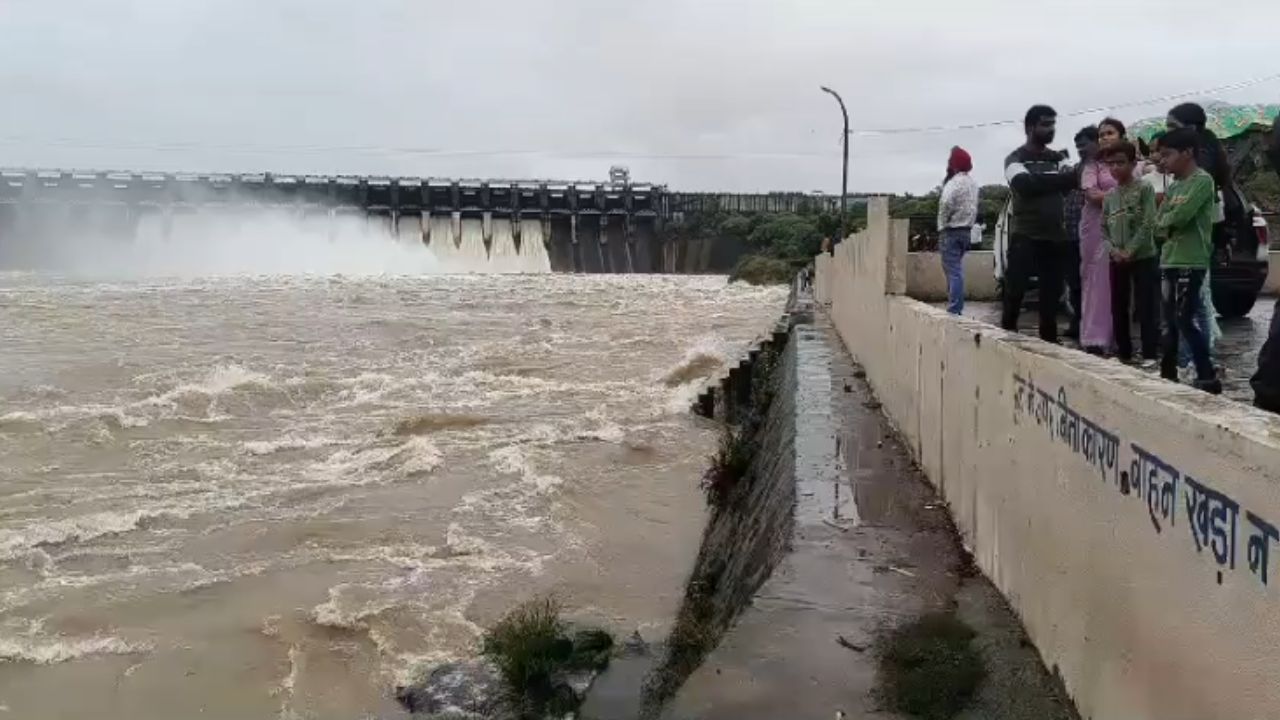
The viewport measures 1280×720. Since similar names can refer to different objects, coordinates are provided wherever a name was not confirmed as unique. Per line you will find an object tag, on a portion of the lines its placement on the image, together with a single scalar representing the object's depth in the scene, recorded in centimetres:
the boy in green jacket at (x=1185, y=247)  482
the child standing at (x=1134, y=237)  550
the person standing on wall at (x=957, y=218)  761
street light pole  2558
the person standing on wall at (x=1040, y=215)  636
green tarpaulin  1041
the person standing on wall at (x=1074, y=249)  682
